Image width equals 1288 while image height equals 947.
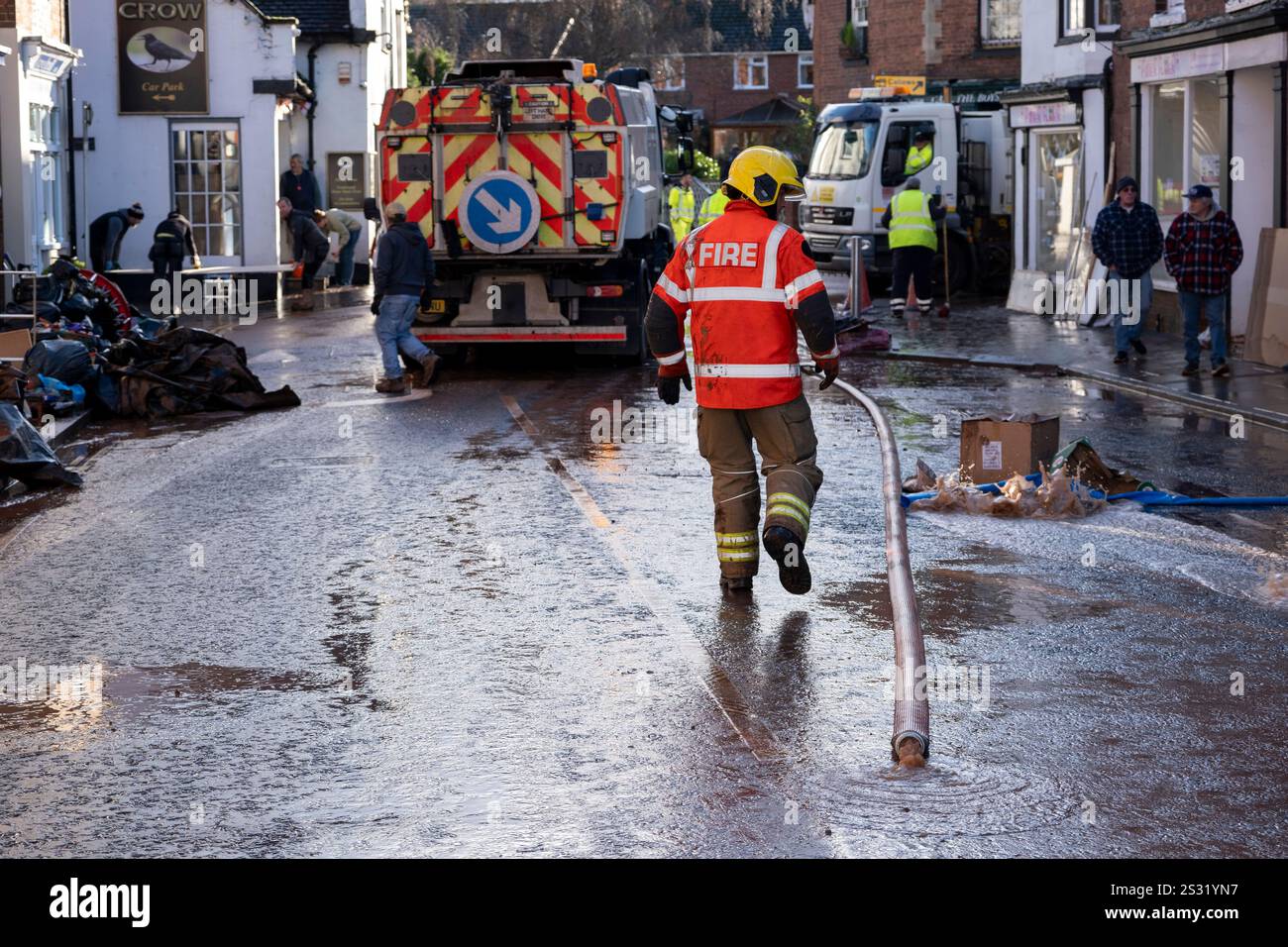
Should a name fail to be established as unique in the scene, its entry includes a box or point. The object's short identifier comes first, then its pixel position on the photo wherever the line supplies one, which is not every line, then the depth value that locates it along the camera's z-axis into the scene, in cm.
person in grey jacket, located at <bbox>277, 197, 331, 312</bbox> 2867
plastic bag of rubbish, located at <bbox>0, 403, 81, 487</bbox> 1162
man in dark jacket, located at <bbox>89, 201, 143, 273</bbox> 2586
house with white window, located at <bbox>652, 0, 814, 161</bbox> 7112
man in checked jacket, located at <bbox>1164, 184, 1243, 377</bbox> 1658
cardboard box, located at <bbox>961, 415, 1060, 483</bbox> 1083
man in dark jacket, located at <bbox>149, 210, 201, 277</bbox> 2622
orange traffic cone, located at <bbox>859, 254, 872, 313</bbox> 2459
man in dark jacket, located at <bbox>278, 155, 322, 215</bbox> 3166
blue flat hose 1052
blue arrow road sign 1742
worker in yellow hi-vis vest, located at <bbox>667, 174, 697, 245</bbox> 2875
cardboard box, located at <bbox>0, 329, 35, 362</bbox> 1479
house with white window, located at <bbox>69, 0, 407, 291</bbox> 3144
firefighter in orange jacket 820
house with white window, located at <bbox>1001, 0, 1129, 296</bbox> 2423
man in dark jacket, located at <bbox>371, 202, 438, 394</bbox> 1656
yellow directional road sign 3509
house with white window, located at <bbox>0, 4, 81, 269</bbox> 2428
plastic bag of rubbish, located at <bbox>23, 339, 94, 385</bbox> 1518
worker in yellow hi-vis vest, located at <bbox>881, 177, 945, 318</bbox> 2470
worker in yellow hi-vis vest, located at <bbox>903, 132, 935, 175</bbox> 2852
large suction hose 586
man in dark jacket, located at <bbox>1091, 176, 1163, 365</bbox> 1812
